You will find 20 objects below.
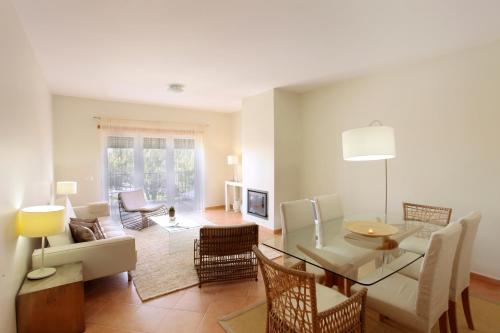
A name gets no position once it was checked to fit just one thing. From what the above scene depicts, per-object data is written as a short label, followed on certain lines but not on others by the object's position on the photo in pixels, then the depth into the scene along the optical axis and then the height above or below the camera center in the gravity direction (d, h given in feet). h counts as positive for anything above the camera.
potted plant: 12.87 -2.56
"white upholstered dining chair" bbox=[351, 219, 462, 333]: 4.78 -2.90
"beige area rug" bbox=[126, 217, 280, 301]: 8.89 -4.27
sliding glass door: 17.78 -0.39
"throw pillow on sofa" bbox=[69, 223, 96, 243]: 8.41 -2.33
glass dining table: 5.98 -2.42
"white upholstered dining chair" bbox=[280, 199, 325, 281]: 8.14 -1.88
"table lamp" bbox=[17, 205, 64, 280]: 6.10 -1.39
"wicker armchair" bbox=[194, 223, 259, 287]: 8.73 -3.22
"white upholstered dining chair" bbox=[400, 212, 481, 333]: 5.79 -2.48
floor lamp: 7.06 +0.50
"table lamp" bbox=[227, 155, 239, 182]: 20.96 +0.25
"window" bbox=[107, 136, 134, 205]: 17.58 -0.05
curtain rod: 17.06 +3.21
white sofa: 7.32 -2.77
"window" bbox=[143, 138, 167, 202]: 18.98 -0.39
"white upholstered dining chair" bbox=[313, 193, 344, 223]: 9.39 -1.81
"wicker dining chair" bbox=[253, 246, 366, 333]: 4.25 -2.68
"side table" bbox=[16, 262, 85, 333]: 6.03 -3.48
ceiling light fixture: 13.67 +4.28
